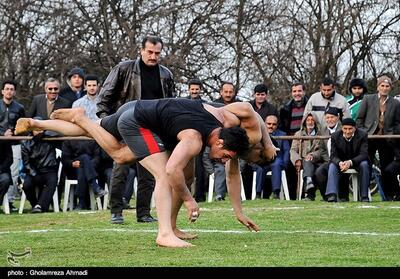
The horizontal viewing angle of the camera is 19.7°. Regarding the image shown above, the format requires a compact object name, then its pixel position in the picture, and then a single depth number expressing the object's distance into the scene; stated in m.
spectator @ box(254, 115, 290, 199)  18.38
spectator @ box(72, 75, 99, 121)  17.14
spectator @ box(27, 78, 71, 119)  17.62
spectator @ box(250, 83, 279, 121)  18.58
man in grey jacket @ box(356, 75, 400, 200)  17.86
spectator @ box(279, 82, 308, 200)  18.61
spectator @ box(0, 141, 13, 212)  17.61
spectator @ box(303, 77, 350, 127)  18.06
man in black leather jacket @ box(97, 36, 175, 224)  12.95
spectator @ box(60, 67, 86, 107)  18.19
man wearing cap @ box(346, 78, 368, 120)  18.86
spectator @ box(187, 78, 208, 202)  18.44
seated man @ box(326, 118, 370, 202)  17.12
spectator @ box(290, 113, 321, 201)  17.91
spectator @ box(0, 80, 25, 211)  17.83
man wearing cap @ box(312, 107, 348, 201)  17.62
